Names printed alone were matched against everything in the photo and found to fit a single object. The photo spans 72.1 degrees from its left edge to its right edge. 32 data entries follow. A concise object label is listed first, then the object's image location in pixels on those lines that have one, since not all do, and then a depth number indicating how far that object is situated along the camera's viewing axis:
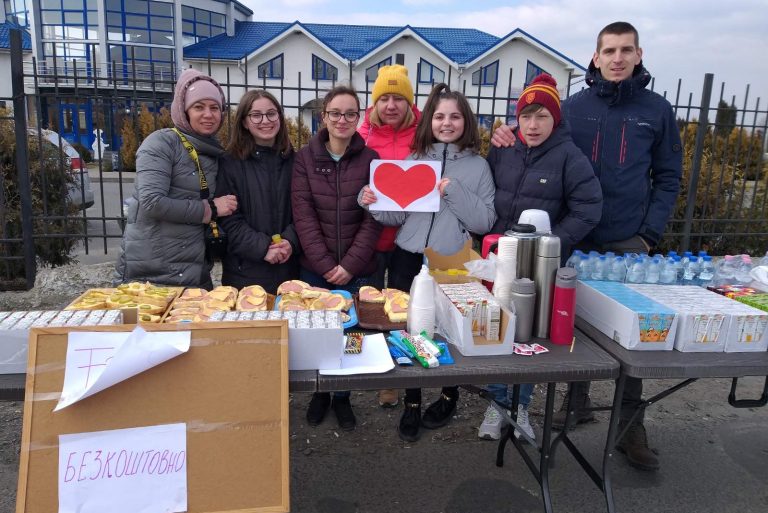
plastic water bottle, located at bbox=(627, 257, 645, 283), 2.50
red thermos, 2.03
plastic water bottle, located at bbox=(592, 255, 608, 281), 2.50
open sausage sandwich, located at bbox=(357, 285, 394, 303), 2.42
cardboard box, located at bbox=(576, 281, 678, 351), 2.05
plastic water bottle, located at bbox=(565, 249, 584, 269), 2.56
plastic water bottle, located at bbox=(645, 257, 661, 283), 2.51
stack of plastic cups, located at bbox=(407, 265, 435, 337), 2.05
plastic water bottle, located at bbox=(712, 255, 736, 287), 2.62
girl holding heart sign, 2.82
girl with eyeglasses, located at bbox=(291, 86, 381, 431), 2.93
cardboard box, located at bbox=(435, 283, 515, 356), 1.98
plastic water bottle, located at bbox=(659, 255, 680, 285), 2.54
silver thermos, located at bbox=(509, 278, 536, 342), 2.05
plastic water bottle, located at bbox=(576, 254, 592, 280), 2.50
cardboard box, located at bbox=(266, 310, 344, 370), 1.81
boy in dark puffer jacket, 2.70
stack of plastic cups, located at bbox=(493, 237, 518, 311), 2.11
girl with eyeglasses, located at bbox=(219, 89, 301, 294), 2.88
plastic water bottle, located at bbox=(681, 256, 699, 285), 2.58
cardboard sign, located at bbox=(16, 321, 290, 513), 1.57
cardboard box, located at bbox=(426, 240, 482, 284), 2.57
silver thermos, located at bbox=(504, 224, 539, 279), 2.11
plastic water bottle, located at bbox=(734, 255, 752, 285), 2.59
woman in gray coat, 2.75
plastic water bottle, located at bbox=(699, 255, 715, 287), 2.58
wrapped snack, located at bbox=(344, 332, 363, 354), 1.98
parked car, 5.84
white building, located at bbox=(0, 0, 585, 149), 26.28
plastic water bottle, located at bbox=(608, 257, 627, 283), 2.51
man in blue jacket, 2.96
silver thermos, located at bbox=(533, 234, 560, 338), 2.06
